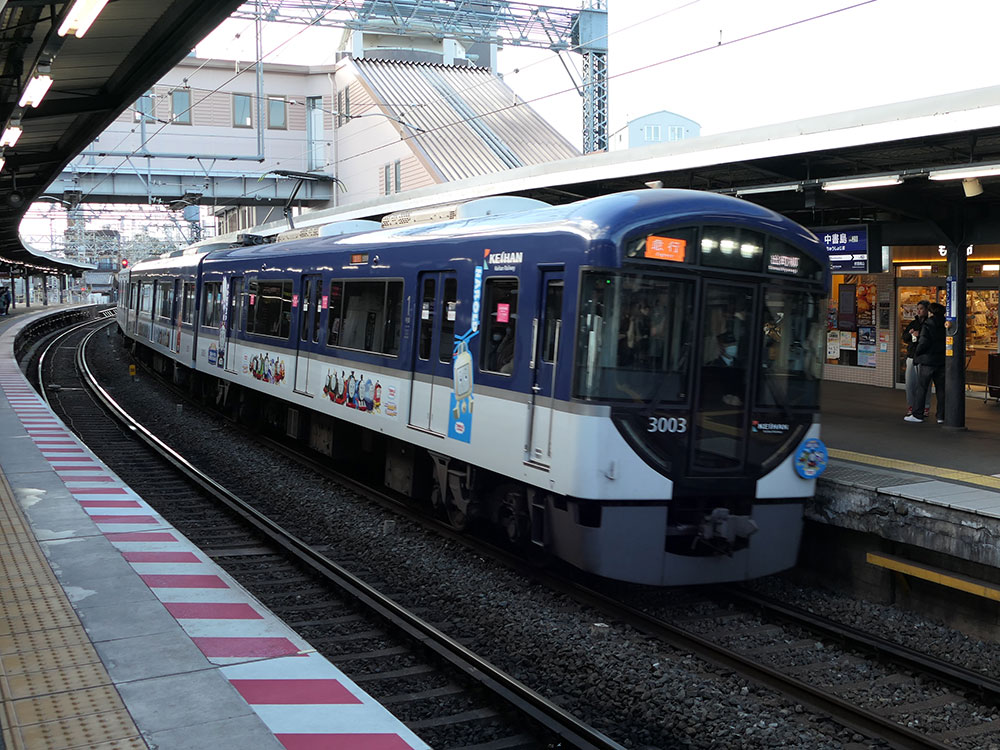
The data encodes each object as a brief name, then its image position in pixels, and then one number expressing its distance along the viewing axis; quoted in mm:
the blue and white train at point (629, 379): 6902
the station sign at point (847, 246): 11320
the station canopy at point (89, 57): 8391
